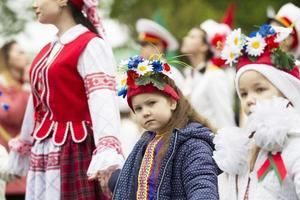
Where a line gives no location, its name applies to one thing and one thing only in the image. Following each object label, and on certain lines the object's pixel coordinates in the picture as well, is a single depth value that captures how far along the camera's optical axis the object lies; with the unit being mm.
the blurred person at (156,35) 14574
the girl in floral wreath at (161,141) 7182
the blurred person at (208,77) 13562
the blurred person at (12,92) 13438
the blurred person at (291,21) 10778
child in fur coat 7128
